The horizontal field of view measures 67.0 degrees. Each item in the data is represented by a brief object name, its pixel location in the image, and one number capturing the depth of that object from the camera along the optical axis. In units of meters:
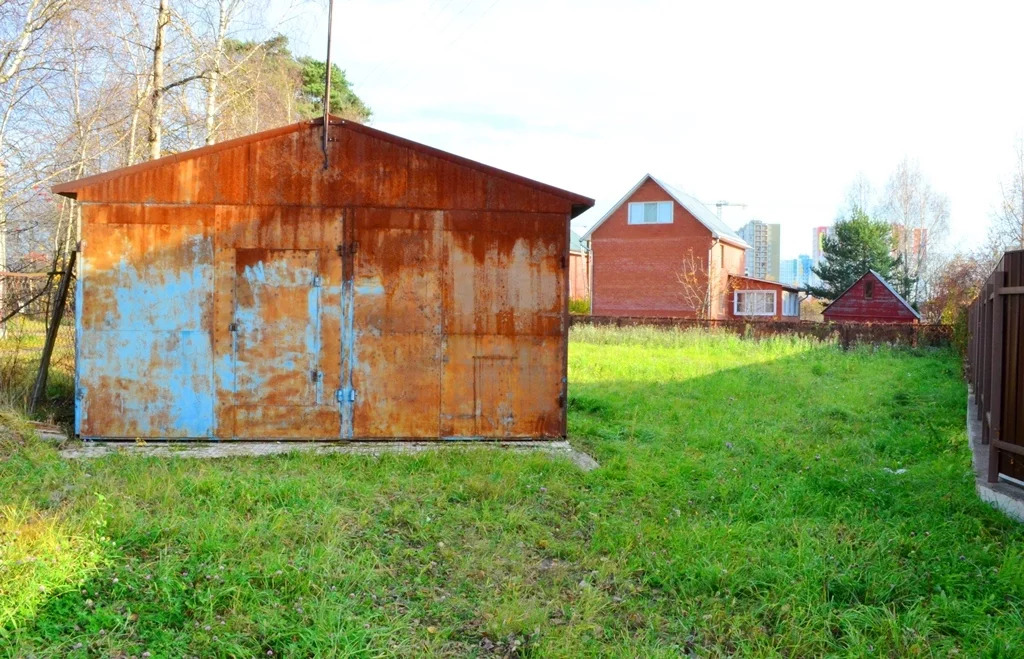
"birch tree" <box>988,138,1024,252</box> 33.97
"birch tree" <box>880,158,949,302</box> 47.62
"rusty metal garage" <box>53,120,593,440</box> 8.27
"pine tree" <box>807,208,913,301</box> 44.00
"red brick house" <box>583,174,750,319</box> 34.88
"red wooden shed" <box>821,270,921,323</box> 31.42
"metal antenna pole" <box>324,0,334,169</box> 8.41
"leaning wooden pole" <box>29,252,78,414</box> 9.09
